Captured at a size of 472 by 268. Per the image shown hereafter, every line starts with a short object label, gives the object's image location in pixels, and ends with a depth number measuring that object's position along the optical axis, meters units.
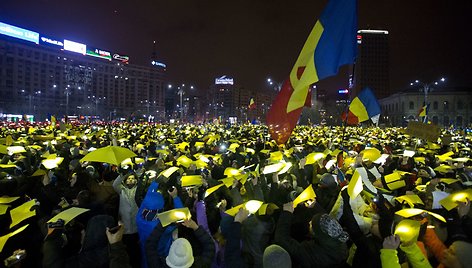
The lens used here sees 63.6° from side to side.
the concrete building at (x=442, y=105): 94.43
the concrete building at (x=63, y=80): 97.00
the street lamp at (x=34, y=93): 91.94
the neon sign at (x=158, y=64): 165.30
